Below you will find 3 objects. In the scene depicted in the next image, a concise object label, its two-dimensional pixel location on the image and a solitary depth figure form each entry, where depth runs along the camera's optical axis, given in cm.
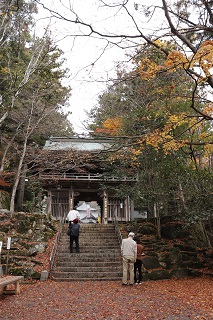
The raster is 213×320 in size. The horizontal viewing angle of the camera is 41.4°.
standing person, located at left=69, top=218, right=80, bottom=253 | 1038
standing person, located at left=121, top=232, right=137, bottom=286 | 780
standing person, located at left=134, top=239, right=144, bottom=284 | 818
